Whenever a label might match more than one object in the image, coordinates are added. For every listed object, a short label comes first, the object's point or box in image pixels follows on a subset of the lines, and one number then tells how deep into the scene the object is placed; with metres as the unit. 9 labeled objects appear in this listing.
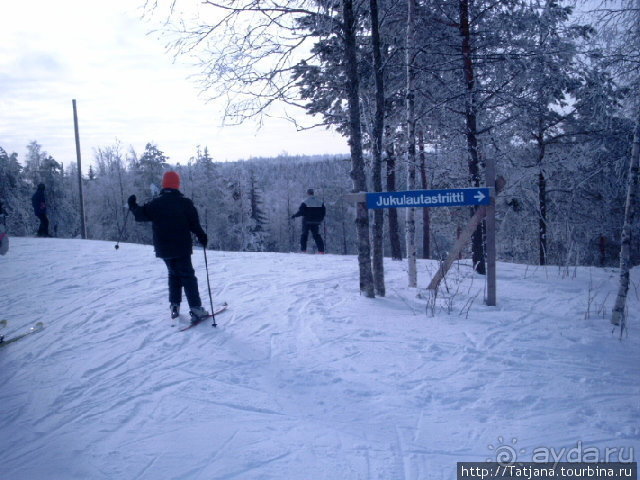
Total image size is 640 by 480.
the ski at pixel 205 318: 5.56
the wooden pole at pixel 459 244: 6.08
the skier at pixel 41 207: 15.65
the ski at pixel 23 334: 5.24
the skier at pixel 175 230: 5.46
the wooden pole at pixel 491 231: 5.80
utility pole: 20.28
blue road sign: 5.66
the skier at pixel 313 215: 12.89
